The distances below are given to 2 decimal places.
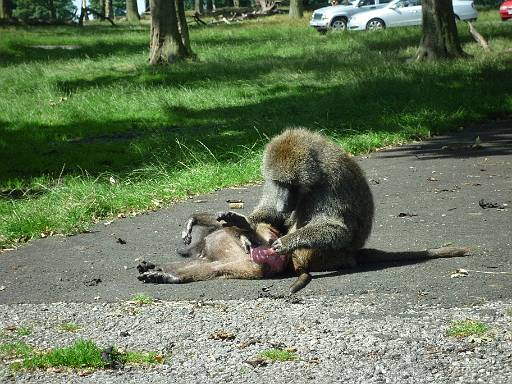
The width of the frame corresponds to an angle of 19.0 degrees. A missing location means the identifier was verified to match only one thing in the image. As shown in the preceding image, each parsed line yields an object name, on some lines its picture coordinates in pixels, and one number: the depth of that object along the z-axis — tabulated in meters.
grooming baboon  13.72
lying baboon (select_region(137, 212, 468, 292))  14.05
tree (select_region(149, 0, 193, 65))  45.14
